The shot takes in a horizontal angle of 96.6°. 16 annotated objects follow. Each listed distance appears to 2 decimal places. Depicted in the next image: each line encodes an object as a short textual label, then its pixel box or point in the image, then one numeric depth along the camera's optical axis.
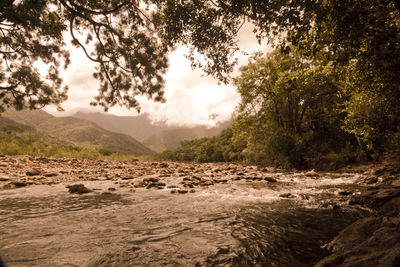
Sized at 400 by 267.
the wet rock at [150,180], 9.24
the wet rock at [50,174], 10.01
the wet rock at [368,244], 1.79
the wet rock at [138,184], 8.32
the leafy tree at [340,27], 4.55
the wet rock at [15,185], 7.25
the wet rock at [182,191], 7.07
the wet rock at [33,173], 9.84
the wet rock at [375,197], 4.64
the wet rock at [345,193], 6.34
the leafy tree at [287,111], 15.52
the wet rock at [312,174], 11.39
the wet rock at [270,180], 9.75
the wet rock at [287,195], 6.28
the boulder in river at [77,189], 6.81
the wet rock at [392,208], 3.73
